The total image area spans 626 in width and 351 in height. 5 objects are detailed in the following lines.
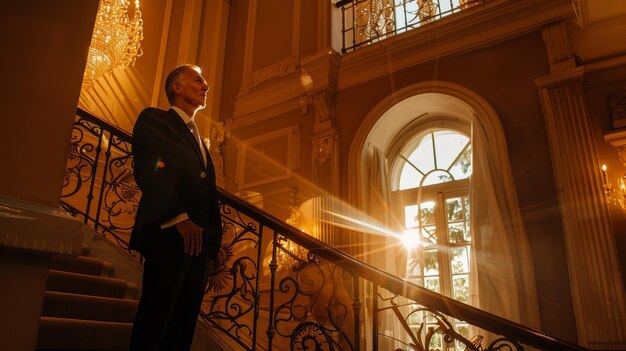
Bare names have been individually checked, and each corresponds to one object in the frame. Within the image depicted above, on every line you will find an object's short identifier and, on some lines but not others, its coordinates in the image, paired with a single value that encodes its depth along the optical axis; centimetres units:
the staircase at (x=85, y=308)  220
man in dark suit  170
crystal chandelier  480
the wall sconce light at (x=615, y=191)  393
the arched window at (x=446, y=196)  432
